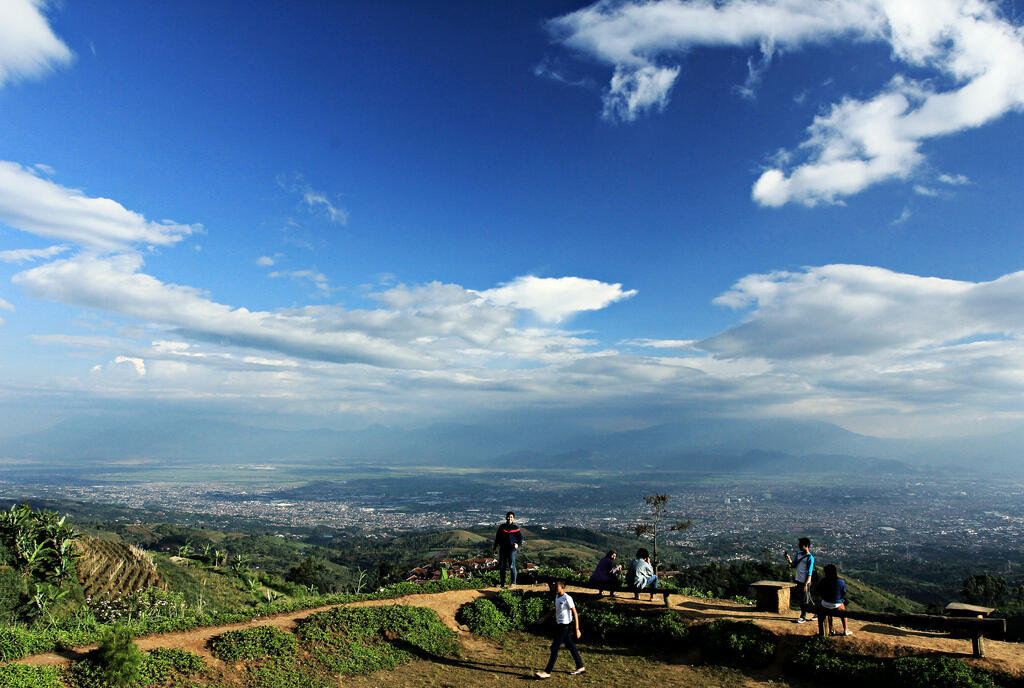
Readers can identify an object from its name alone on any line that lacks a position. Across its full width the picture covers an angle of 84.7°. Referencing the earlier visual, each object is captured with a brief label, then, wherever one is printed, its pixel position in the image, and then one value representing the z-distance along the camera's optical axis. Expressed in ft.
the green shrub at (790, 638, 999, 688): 28.91
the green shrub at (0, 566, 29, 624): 52.24
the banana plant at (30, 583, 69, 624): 51.31
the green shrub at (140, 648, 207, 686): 28.53
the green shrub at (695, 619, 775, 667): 35.27
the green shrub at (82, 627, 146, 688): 27.43
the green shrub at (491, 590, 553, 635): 45.52
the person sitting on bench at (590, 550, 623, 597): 45.85
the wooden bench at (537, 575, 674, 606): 42.92
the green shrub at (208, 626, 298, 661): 32.99
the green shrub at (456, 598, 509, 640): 43.47
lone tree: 66.13
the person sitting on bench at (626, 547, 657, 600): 44.27
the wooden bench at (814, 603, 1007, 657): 30.63
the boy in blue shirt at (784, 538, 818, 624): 38.24
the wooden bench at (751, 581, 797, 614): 41.27
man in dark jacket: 49.11
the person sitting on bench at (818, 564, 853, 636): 34.91
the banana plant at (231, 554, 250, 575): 97.57
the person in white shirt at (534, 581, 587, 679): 33.55
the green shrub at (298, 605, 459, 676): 35.17
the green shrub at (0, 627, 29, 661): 28.76
